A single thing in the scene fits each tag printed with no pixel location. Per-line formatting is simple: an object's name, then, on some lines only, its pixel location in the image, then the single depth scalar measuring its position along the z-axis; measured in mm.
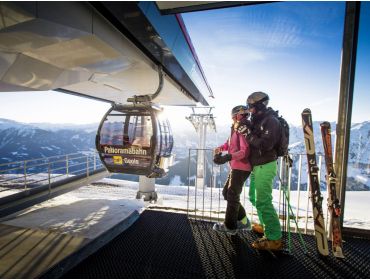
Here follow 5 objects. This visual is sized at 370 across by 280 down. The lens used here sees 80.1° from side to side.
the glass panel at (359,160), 3010
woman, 2798
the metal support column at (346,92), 2834
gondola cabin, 4422
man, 2576
